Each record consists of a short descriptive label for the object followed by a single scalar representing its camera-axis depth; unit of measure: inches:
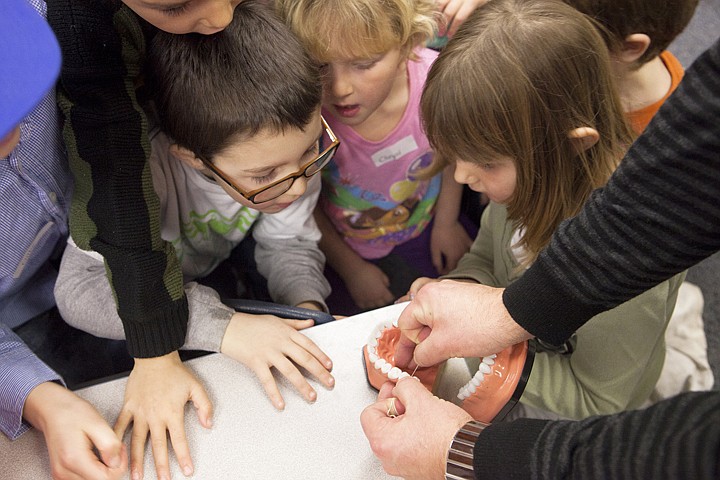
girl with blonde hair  40.0
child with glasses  33.9
